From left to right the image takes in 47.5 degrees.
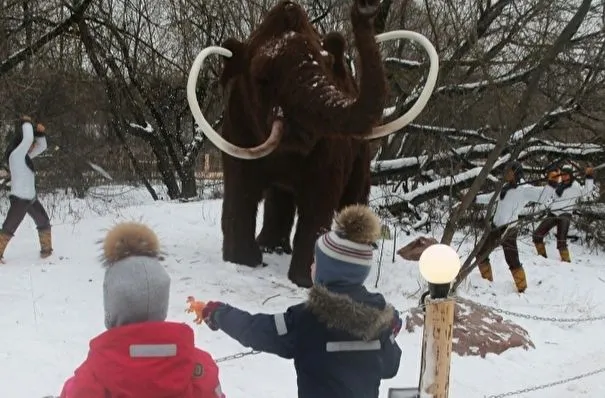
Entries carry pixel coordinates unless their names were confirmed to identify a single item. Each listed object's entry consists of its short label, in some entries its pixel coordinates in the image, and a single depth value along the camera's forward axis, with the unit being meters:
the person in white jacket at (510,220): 7.57
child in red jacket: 2.22
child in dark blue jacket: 2.73
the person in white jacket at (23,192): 6.52
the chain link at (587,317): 5.59
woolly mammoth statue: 5.18
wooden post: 2.91
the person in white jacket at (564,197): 9.52
